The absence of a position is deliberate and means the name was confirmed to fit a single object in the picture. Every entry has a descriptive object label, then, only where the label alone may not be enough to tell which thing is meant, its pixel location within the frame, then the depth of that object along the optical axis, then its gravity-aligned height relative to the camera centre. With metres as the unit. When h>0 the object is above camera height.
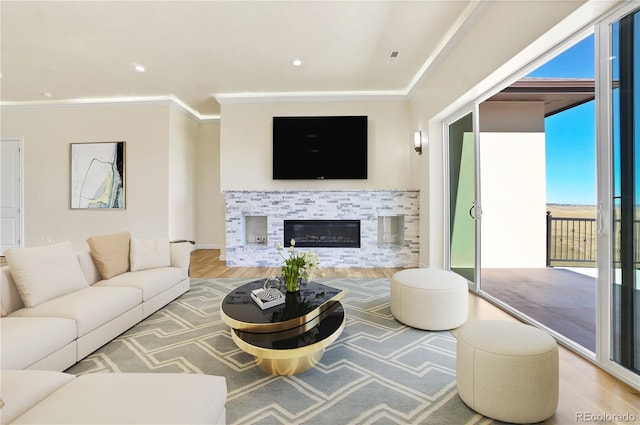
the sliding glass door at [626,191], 1.71 +0.13
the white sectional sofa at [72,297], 1.73 -0.68
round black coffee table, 1.71 -0.79
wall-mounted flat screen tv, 5.09 +1.18
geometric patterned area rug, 1.52 -1.05
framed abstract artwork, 5.42 +0.70
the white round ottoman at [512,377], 1.41 -0.83
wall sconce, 4.58 +1.15
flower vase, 2.37 -0.59
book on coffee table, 2.14 -0.67
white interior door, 5.63 +0.35
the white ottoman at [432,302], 2.43 -0.78
